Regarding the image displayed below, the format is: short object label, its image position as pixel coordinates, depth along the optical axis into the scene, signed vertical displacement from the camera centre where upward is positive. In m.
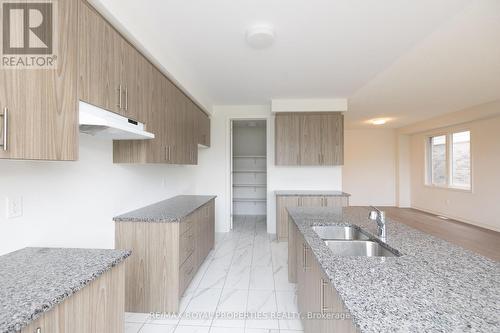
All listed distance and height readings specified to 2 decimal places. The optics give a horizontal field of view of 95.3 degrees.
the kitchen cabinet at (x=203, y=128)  3.77 +0.70
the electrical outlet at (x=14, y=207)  1.28 -0.22
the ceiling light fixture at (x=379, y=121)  5.94 +1.21
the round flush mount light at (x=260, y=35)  2.04 +1.22
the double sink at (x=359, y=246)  1.49 -0.55
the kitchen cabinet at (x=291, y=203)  4.04 -0.64
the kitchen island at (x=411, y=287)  0.71 -0.48
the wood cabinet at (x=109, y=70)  1.30 +0.67
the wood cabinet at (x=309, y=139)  4.29 +0.54
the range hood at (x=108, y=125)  1.28 +0.27
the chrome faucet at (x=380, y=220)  1.55 -0.37
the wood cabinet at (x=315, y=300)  0.97 -0.74
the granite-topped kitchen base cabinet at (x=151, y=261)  2.08 -0.86
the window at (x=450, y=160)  5.49 +0.16
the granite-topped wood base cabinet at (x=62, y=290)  0.84 -0.51
